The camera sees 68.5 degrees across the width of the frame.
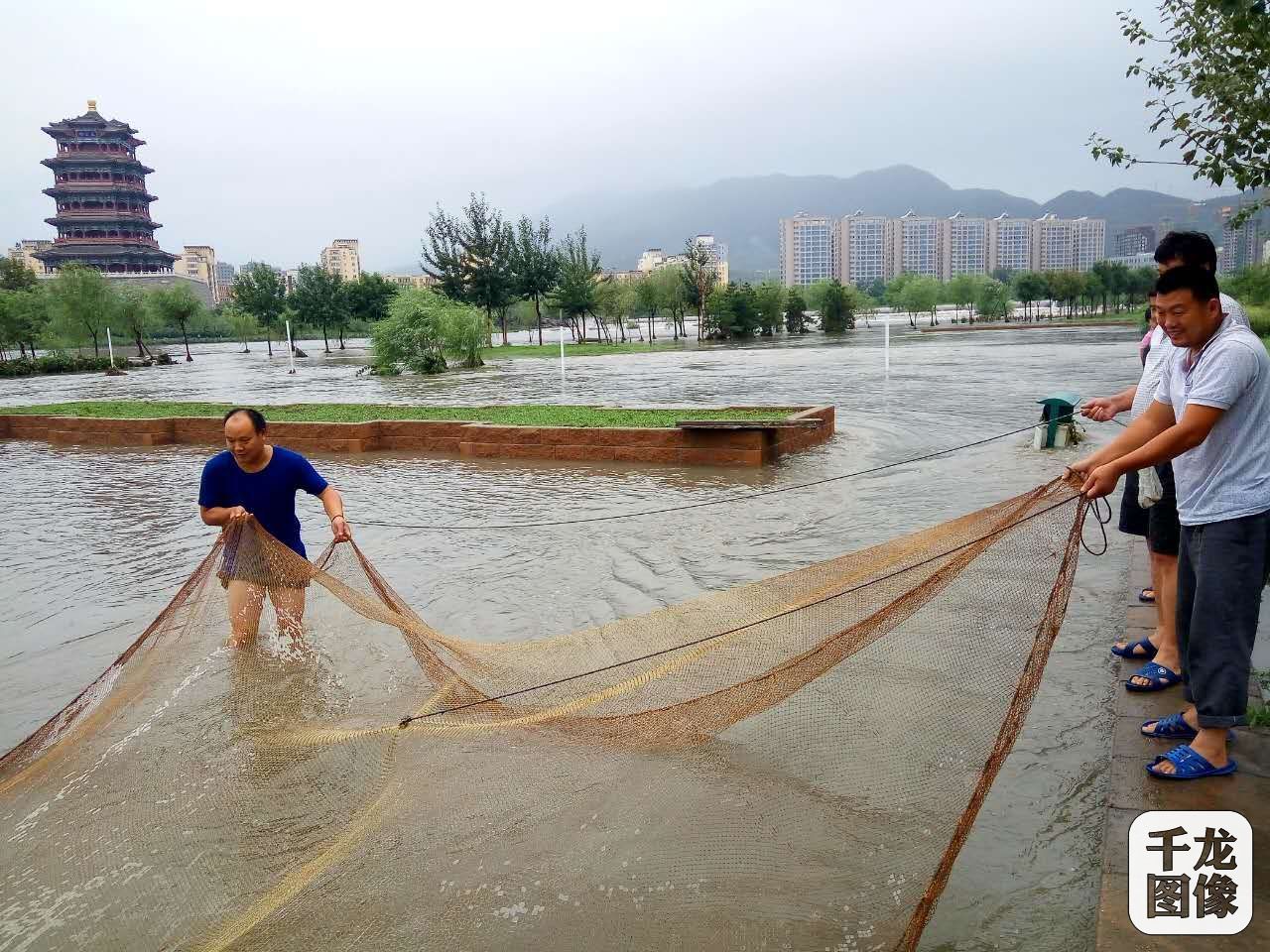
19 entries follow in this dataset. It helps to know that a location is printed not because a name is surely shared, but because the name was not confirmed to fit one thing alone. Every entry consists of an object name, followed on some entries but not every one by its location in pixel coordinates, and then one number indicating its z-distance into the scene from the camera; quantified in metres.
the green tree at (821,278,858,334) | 69.50
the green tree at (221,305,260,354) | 76.07
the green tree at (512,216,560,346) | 56.16
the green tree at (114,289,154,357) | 55.25
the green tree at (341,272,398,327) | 69.75
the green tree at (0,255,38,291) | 71.19
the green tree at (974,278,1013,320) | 78.75
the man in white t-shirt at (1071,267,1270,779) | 2.89
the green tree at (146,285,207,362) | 64.75
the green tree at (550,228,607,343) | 56.84
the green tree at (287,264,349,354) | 68.38
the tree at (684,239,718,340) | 64.00
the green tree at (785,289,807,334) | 70.31
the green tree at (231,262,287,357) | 70.12
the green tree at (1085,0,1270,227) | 4.96
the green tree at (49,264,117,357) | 52.22
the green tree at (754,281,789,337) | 65.62
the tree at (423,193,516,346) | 53.34
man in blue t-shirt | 4.40
